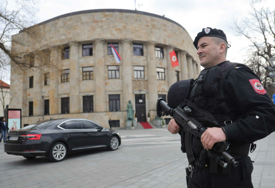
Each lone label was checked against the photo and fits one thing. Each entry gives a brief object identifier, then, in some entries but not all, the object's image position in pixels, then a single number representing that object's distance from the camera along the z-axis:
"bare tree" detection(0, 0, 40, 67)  16.35
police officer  1.62
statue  29.84
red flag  32.23
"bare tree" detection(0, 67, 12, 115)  54.03
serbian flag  30.31
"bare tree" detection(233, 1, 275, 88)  25.09
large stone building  32.47
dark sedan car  7.54
